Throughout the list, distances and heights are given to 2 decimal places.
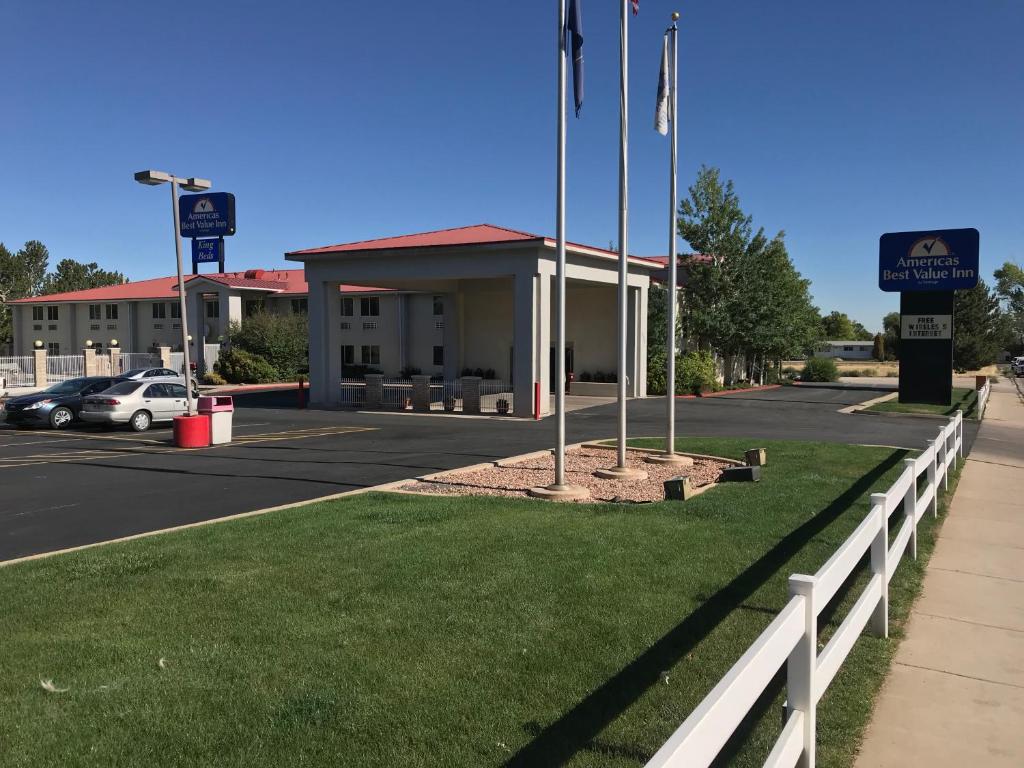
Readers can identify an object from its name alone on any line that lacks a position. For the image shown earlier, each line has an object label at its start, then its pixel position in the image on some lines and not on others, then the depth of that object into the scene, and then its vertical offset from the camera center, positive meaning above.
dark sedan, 23.58 -1.33
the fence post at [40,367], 38.06 -0.19
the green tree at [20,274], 80.94 +10.87
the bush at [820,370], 59.28 -0.99
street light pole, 18.85 +1.71
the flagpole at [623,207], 12.66 +2.40
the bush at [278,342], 48.78 +1.19
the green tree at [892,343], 102.81 +1.66
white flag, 13.80 +4.25
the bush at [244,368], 47.44 -0.40
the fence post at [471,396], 29.09 -1.31
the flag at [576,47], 11.59 +4.55
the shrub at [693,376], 38.12 -0.87
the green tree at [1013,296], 107.69 +8.44
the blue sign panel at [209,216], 23.91 +4.34
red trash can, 18.80 -1.62
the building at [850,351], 131.26 +0.91
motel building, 28.25 +2.84
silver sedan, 22.73 -1.21
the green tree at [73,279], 105.19 +11.14
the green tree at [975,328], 61.91 +2.21
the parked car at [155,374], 32.32 -0.48
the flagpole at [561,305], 11.25 +0.77
